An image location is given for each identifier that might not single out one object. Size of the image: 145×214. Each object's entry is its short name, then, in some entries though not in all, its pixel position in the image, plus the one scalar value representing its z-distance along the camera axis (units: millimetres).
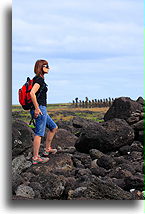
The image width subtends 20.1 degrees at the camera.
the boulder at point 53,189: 7648
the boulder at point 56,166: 8617
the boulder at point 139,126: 11416
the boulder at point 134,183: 7984
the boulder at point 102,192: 7457
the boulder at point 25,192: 7617
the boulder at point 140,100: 12362
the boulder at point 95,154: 9758
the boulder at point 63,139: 10750
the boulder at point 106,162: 9234
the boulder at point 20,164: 8547
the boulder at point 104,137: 10148
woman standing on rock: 7938
